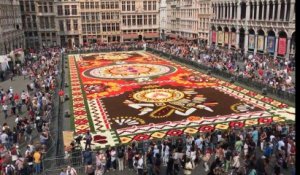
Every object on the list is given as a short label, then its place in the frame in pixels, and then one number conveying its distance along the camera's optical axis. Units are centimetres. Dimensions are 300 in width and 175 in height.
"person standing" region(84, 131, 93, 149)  1814
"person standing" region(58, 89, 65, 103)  2833
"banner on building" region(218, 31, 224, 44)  6297
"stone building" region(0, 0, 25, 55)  5478
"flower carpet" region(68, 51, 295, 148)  2181
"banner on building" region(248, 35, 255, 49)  5287
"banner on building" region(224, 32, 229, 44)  6119
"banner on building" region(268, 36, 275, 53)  4770
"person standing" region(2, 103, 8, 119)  2469
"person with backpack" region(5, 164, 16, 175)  1430
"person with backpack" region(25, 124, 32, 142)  2000
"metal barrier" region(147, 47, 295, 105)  2697
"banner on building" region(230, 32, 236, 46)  5859
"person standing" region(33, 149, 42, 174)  1534
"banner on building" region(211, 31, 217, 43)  6551
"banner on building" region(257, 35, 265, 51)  5047
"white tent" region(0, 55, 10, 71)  4222
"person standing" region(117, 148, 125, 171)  1566
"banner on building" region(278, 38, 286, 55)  4477
